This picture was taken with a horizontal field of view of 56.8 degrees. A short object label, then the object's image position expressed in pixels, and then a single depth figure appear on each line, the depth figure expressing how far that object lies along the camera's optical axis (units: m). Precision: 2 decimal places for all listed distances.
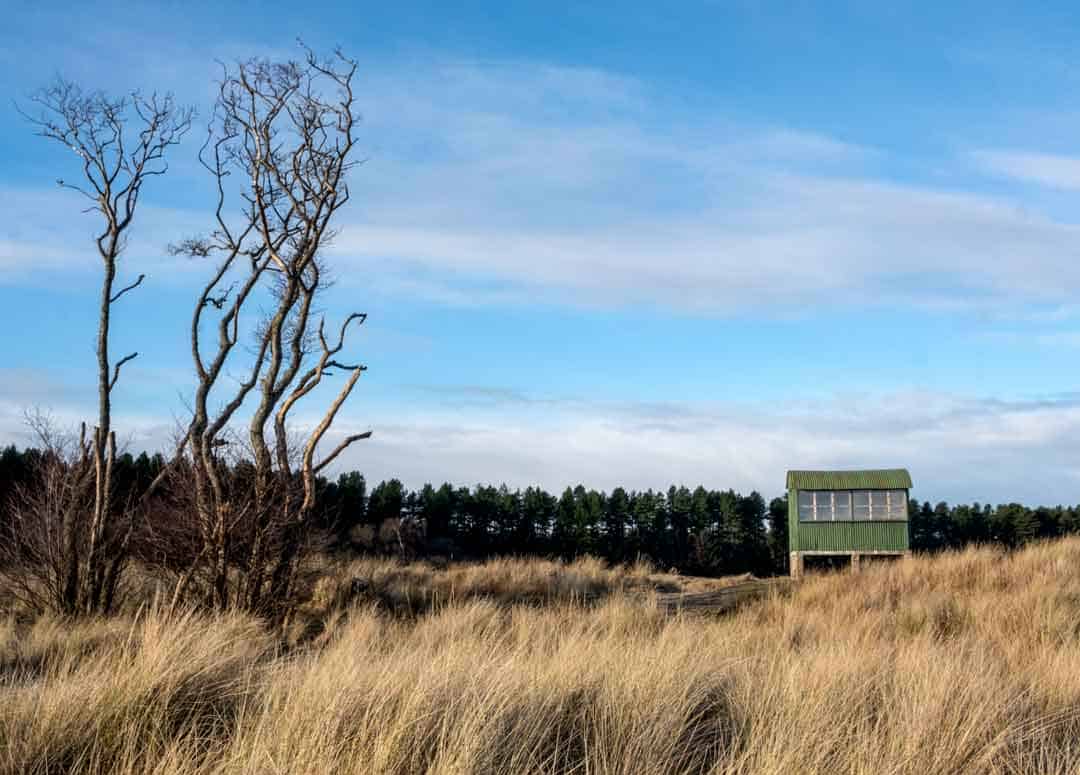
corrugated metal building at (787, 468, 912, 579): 29.12
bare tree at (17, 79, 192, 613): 12.34
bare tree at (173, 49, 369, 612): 11.31
